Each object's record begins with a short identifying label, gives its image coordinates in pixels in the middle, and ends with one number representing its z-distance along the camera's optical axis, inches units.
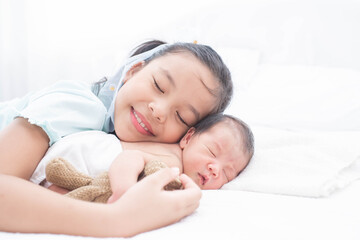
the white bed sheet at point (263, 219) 28.3
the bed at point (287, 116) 31.4
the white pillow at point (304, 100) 71.1
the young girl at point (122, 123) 27.5
